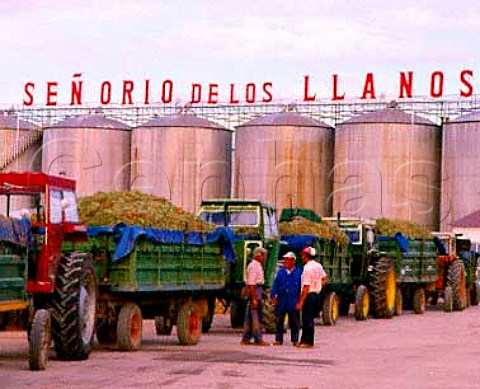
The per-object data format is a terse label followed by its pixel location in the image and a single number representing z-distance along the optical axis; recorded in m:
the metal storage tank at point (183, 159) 67.19
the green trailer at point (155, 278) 19.20
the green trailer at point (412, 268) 33.41
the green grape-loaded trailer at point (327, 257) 27.39
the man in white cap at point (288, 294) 21.56
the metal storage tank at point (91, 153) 69.81
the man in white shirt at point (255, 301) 21.80
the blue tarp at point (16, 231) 15.30
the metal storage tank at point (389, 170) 63.81
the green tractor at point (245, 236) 23.84
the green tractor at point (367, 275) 31.02
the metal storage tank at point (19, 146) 73.81
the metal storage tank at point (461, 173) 63.91
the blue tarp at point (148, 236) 19.08
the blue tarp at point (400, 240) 33.47
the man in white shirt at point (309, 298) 21.31
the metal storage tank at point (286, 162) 65.69
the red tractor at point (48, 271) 16.28
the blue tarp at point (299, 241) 27.27
